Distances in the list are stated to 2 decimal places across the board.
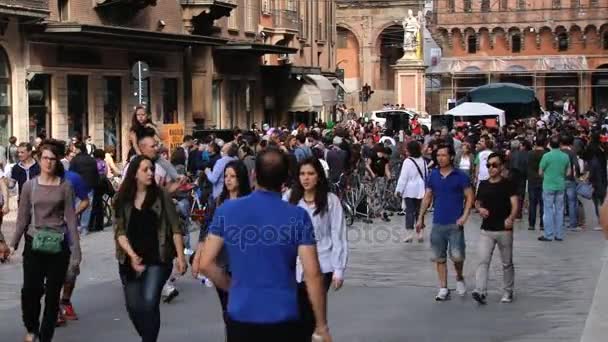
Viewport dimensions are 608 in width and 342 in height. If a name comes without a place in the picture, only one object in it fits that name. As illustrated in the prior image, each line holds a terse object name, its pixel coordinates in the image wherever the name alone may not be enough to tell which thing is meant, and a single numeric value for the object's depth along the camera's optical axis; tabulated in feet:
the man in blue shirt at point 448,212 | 40.42
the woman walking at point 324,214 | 28.91
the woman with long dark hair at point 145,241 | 27.94
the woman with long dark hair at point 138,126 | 42.80
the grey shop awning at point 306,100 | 158.81
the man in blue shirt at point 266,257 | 18.85
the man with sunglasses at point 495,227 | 39.91
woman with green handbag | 30.94
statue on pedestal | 197.77
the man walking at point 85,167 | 61.00
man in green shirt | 60.18
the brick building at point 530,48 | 264.11
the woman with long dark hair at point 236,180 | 31.12
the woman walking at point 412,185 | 64.54
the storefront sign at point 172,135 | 81.35
